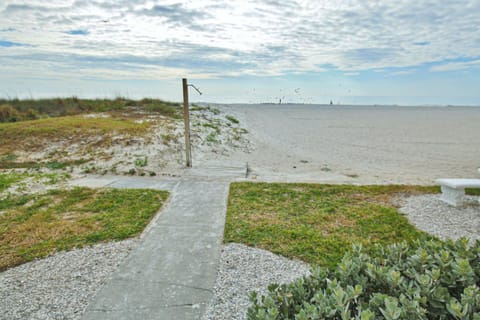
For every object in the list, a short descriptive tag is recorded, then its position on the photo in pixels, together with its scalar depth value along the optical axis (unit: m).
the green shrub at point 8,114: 15.15
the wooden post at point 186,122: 8.17
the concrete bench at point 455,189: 5.44
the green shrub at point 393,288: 1.43
